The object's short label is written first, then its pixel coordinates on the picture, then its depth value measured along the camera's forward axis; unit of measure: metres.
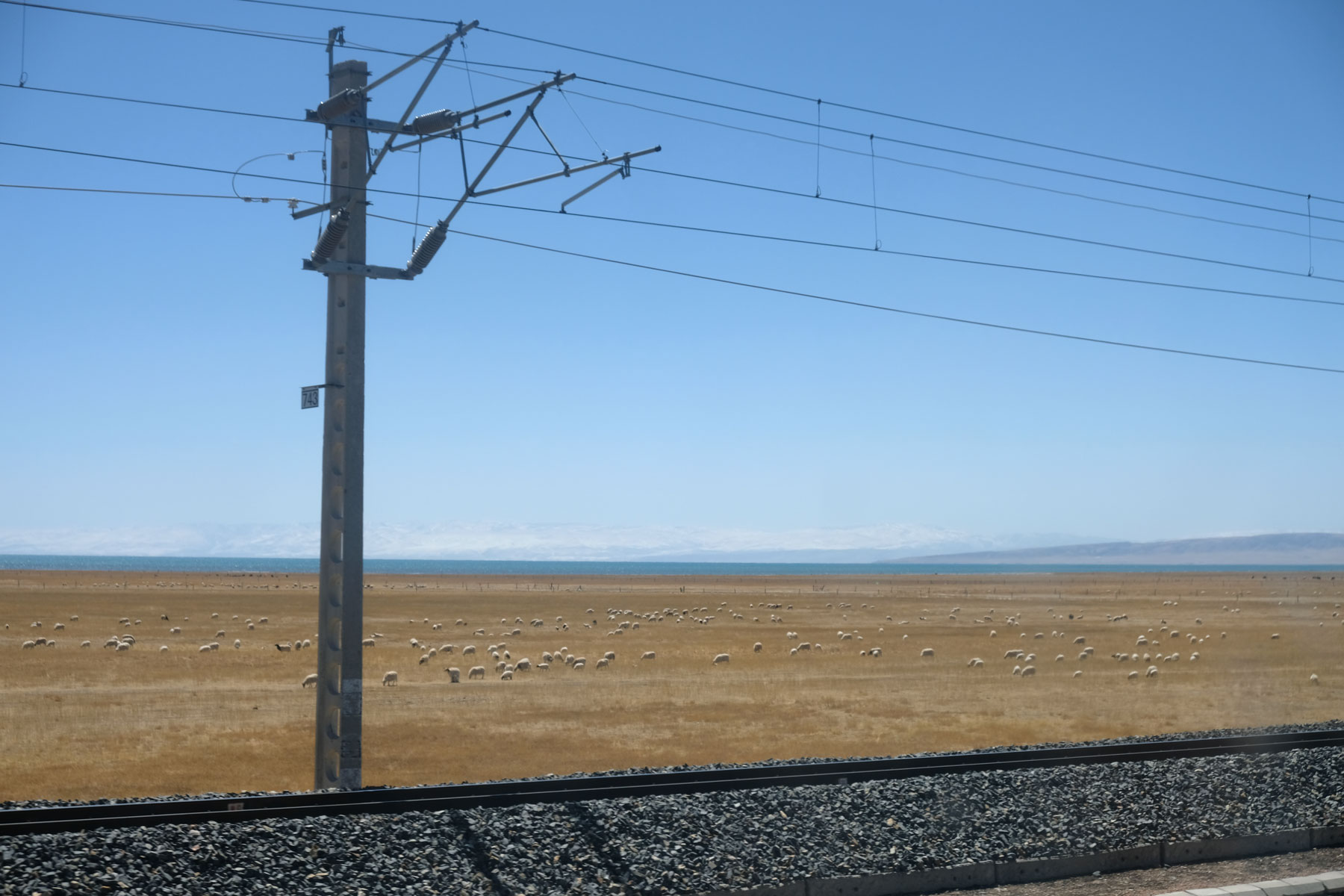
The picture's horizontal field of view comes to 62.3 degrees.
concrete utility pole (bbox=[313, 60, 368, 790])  13.76
